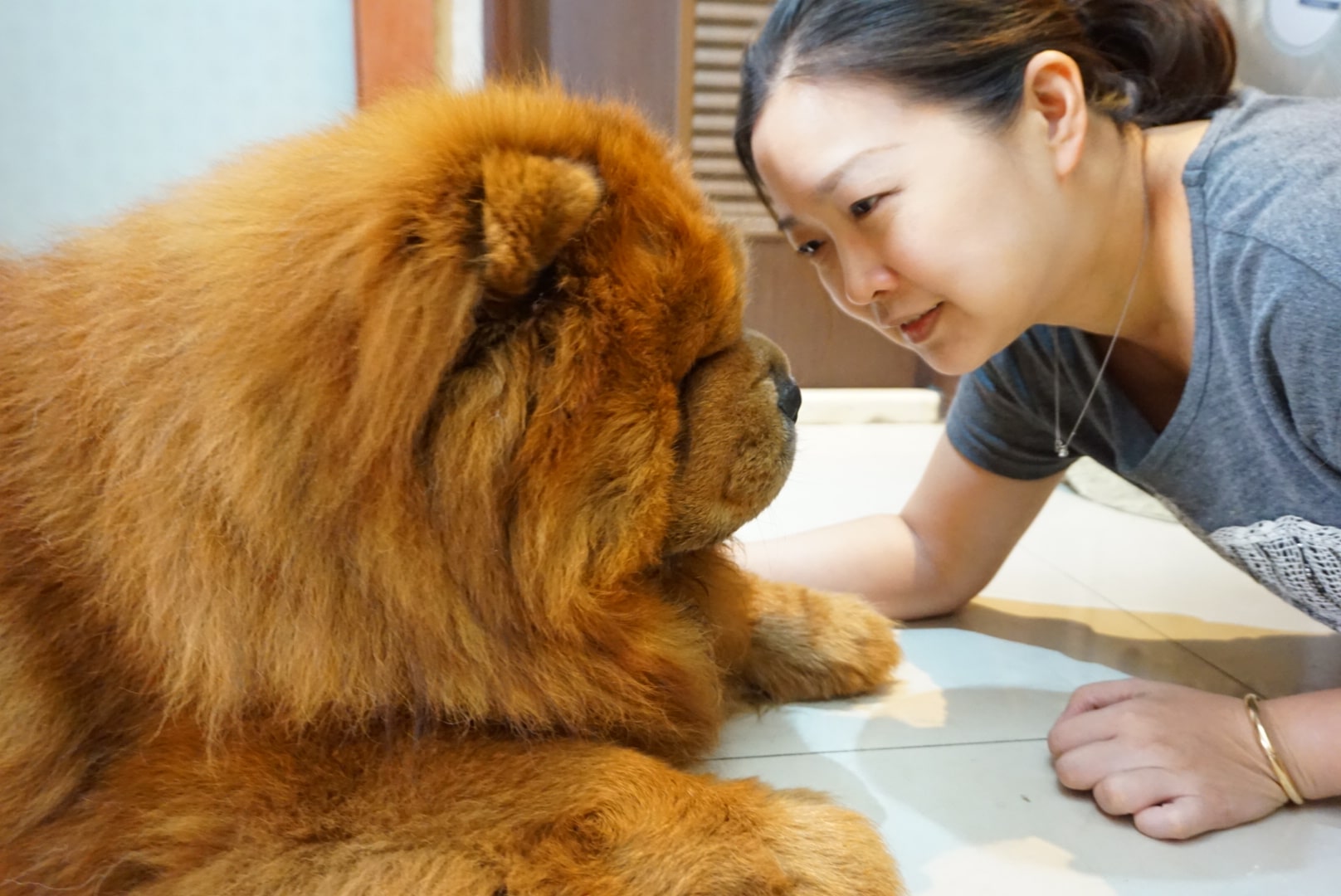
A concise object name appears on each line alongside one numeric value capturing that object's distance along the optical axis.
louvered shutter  2.51
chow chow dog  0.65
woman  0.89
